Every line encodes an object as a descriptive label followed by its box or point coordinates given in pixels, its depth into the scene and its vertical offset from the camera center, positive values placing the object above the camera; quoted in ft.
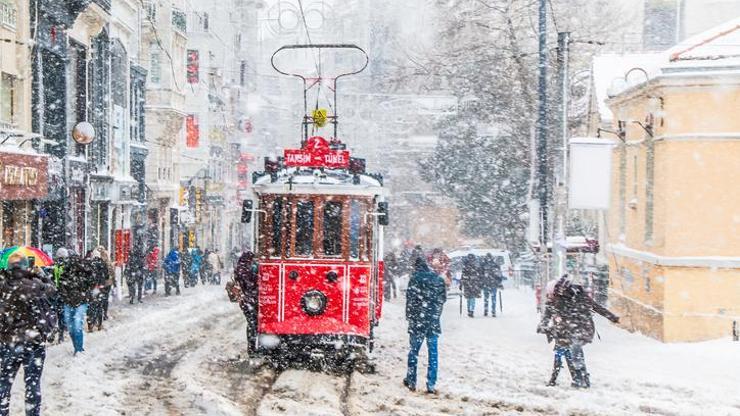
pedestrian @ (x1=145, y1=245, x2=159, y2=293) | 104.61 -7.02
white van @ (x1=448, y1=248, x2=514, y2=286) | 120.57 -7.49
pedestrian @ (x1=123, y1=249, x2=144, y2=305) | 89.61 -6.50
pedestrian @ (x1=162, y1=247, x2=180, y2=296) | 100.99 -7.16
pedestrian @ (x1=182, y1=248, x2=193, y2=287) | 114.21 -7.73
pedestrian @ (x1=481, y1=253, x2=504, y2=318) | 78.28 -5.85
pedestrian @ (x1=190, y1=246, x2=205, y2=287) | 114.01 -7.39
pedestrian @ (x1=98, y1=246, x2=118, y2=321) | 64.59 -5.28
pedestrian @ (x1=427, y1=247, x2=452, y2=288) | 96.35 -5.91
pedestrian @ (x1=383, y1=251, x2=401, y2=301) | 100.07 -7.40
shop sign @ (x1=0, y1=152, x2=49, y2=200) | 69.10 +1.59
